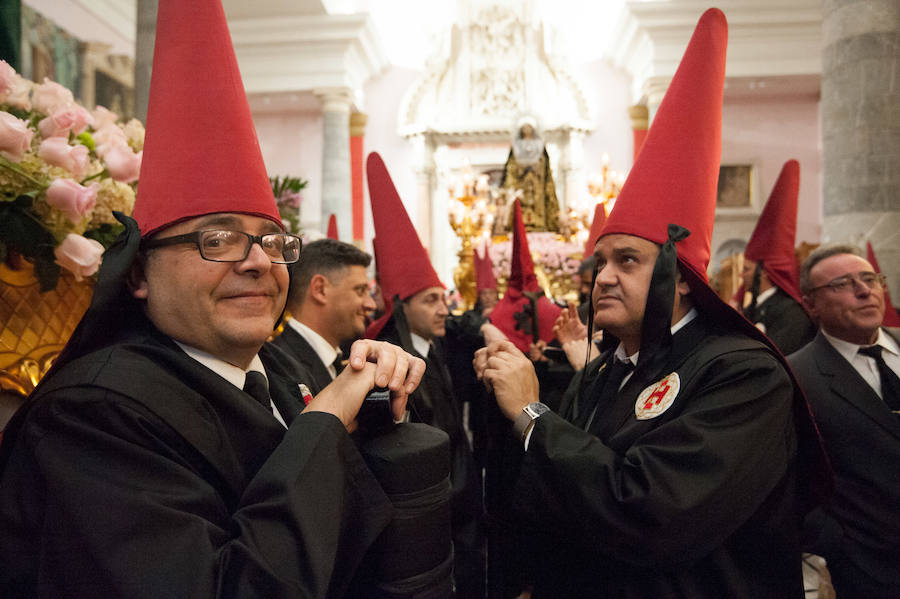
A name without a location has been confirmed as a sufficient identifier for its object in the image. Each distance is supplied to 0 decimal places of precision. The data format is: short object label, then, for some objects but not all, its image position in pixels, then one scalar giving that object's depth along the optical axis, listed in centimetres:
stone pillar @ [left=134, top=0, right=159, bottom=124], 507
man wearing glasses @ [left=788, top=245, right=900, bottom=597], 211
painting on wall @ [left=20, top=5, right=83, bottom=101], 700
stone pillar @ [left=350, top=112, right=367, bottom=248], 1378
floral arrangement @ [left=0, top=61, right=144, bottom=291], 151
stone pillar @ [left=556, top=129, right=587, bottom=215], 1327
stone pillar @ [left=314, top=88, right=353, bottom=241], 1184
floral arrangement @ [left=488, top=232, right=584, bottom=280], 672
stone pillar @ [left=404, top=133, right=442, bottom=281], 1366
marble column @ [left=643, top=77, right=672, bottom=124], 1142
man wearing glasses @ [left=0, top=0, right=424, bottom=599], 85
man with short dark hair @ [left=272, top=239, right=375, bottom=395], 267
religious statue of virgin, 911
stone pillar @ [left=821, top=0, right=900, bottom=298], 449
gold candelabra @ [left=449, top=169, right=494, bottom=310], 696
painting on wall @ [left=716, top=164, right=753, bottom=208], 1288
